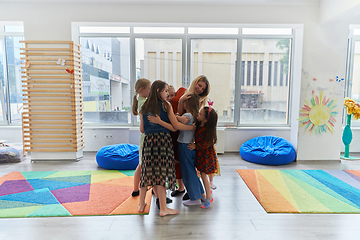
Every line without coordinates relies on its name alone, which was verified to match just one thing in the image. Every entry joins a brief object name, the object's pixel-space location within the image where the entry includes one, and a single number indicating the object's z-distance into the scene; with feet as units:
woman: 8.64
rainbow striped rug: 8.82
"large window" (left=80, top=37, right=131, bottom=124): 17.52
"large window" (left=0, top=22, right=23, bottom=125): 18.05
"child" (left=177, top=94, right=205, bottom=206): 8.23
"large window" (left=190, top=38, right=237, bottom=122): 17.53
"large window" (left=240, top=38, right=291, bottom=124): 17.65
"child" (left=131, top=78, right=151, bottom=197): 8.34
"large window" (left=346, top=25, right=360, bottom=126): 17.57
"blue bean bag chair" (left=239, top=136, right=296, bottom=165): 14.25
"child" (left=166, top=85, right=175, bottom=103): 9.15
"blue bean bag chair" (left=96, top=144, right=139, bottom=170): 13.11
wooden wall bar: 14.19
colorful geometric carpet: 8.48
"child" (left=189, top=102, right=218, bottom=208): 8.37
